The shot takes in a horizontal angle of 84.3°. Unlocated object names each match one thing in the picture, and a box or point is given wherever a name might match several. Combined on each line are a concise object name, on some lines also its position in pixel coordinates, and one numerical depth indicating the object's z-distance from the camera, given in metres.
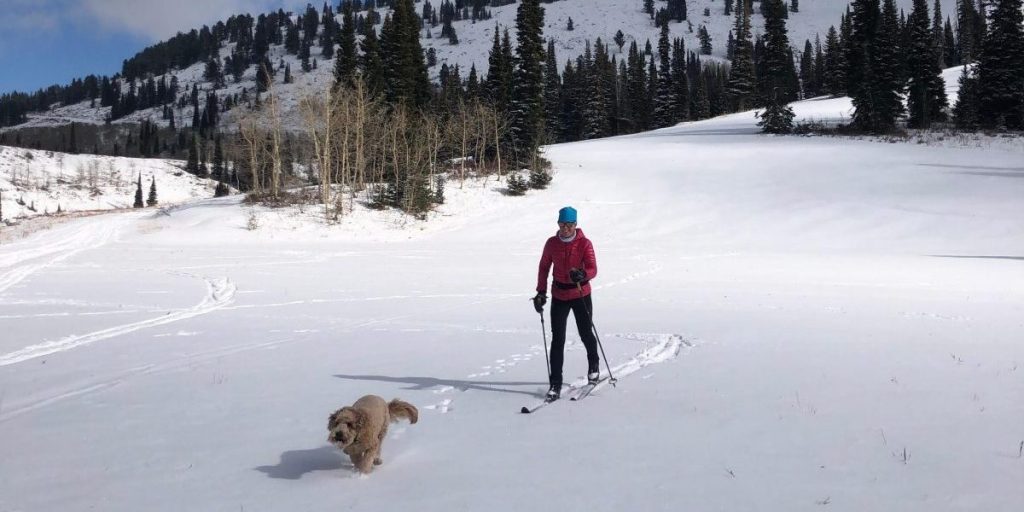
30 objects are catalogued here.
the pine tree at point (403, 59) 46.19
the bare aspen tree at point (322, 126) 35.25
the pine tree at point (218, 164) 112.81
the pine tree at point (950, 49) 105.00
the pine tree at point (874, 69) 45.41
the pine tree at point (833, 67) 78.94
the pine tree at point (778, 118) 51.84
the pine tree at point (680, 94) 83.94
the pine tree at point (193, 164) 123.97
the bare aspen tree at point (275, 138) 36.86
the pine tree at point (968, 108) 44.22
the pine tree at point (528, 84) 45.66
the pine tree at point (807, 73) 103.94
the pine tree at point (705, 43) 196.62
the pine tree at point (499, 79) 47.41
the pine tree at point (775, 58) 49.78
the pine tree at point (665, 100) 81.19
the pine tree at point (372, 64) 46.34
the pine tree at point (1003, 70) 41.62
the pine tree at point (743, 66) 56.94
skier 5.96
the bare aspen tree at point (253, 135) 41.91
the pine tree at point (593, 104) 76.88
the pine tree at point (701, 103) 93.44
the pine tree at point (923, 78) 47.22
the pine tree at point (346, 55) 46.02
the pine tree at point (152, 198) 94.22
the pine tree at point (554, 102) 81.19
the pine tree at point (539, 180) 41.09
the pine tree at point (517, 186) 40.31
